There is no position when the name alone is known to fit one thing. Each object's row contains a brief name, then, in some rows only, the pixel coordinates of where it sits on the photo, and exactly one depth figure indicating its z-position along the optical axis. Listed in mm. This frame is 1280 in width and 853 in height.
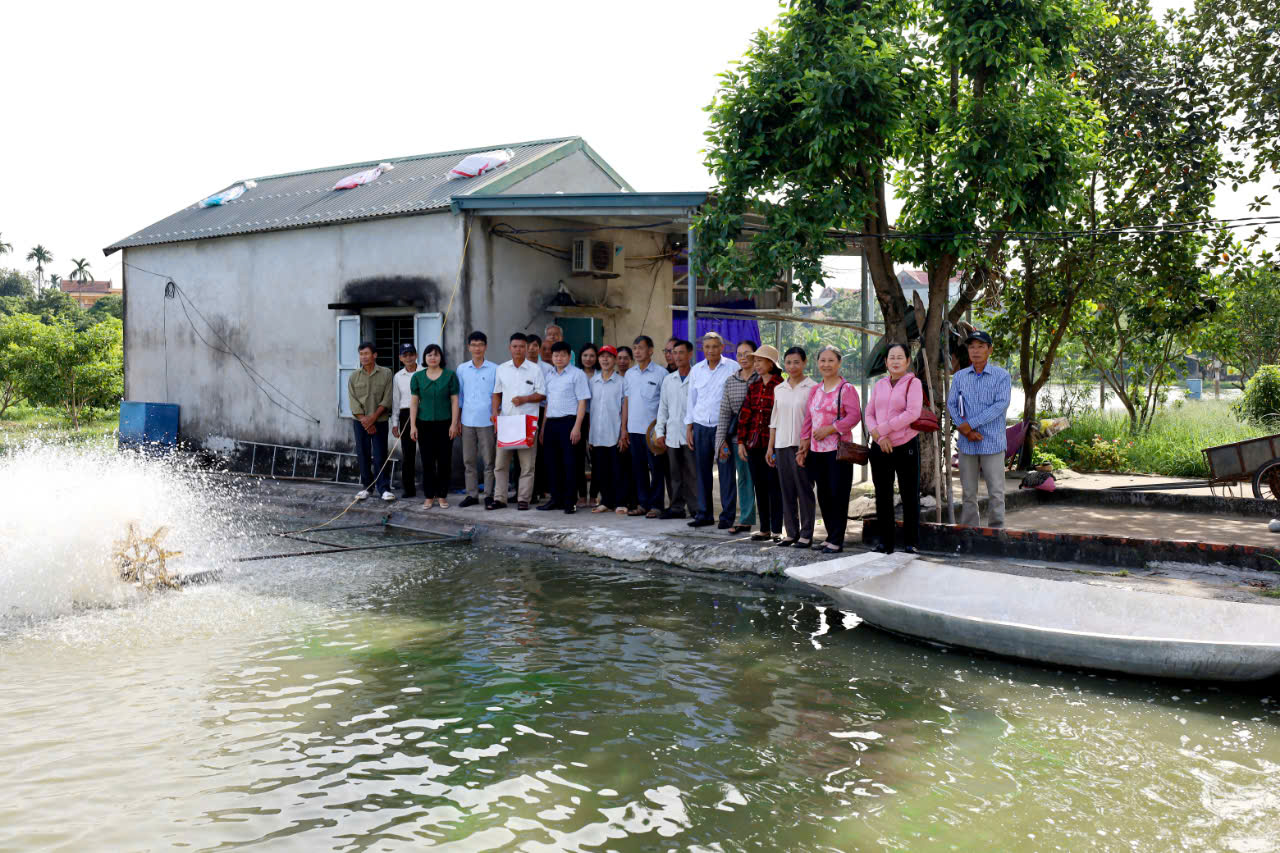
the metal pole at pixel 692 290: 10844
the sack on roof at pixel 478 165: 13742
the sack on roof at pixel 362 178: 15766
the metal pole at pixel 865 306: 14077
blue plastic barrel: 16984
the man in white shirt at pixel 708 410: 10156
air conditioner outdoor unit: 13539
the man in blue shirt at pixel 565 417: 11375
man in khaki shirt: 12656
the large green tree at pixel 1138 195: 14641
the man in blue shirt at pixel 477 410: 11867
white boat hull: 5984
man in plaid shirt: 9414
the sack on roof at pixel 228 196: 18188
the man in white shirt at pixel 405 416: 12375
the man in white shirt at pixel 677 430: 10562
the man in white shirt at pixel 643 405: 10953
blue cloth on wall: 17797
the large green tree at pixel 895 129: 9906
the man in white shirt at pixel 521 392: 11547
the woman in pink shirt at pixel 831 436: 8828
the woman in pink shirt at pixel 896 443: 8664
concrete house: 12898
